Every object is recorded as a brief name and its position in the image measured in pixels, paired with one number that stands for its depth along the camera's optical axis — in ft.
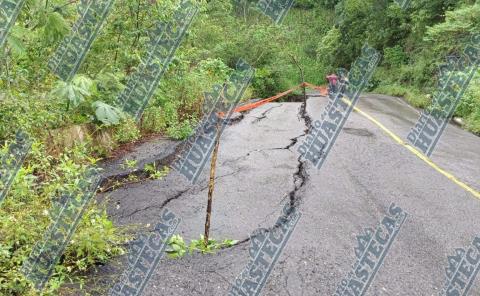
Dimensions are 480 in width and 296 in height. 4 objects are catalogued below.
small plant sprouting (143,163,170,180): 21.07
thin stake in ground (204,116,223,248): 13.91
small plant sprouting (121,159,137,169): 21.61
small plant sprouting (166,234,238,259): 13.74
